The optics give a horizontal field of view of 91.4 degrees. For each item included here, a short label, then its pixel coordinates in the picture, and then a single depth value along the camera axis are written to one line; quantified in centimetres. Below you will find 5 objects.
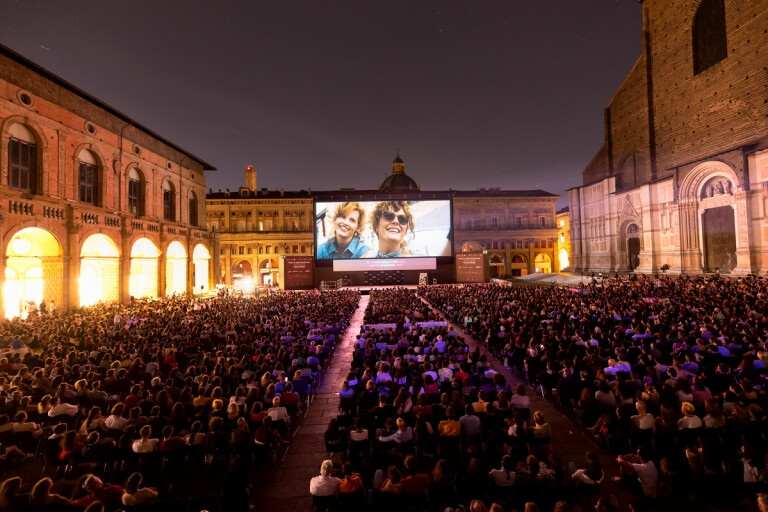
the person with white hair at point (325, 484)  483
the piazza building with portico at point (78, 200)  2117
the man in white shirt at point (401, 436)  609
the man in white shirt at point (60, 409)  697
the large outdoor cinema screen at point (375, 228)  4156
